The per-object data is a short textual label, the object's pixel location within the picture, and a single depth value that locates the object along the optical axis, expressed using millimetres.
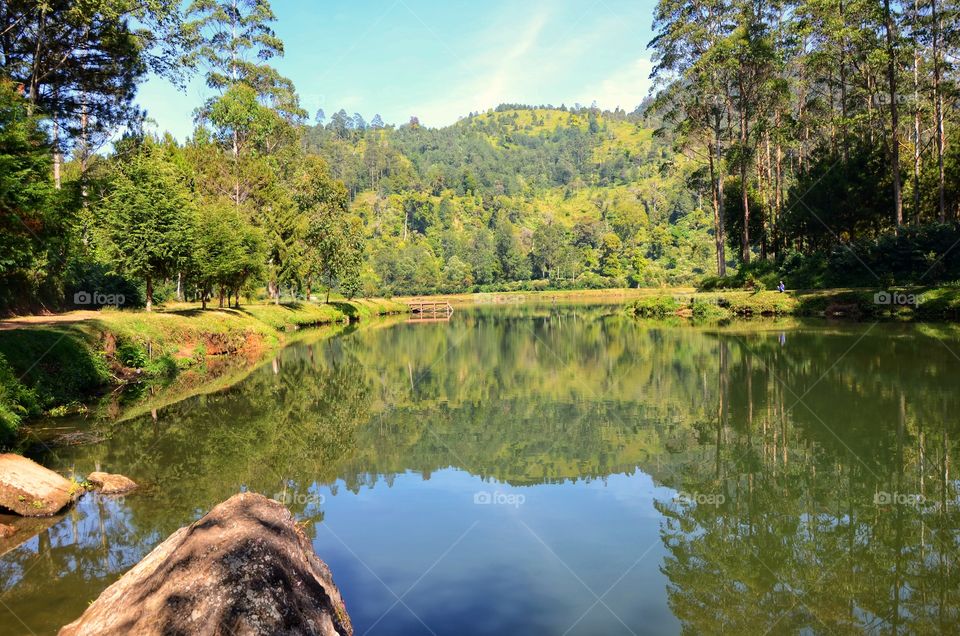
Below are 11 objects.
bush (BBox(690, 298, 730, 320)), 46312
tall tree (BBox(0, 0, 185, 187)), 22984
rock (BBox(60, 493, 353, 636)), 4887
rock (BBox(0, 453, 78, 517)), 10367
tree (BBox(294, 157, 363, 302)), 59438
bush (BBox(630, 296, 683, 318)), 52094
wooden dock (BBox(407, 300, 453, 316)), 86338
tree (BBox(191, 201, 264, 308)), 37031
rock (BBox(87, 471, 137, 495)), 11578
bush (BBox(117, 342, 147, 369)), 25719
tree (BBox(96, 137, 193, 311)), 30250
